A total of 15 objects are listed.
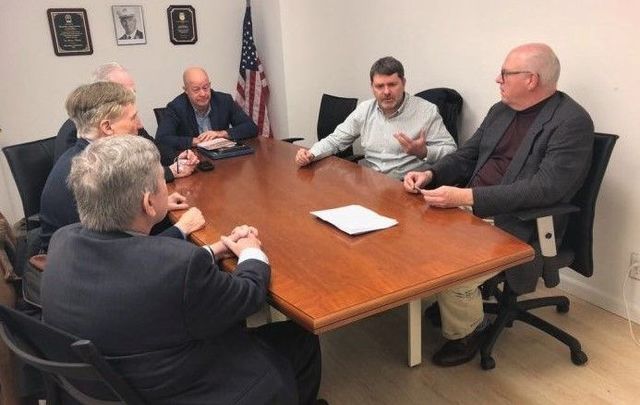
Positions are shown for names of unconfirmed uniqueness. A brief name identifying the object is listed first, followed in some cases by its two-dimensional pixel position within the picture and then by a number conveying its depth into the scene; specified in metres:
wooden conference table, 1.23
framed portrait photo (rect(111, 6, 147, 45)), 3.99
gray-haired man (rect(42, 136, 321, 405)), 1.06
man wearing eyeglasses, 1.88
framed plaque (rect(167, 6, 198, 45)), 4.21
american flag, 4.45
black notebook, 2.81
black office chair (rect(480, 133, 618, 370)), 1.86
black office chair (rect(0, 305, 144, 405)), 1.01
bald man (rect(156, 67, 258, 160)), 3.13
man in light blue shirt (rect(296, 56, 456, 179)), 2.51
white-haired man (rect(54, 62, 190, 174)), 2.16
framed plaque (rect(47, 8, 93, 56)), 3.76
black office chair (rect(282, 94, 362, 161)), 3.59
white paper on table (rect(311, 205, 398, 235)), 1.60
